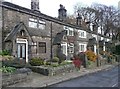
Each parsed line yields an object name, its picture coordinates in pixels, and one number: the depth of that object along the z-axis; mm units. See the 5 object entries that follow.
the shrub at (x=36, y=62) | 8197
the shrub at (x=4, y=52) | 7656
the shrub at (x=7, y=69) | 5510
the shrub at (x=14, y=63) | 6817
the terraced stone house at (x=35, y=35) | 8349
